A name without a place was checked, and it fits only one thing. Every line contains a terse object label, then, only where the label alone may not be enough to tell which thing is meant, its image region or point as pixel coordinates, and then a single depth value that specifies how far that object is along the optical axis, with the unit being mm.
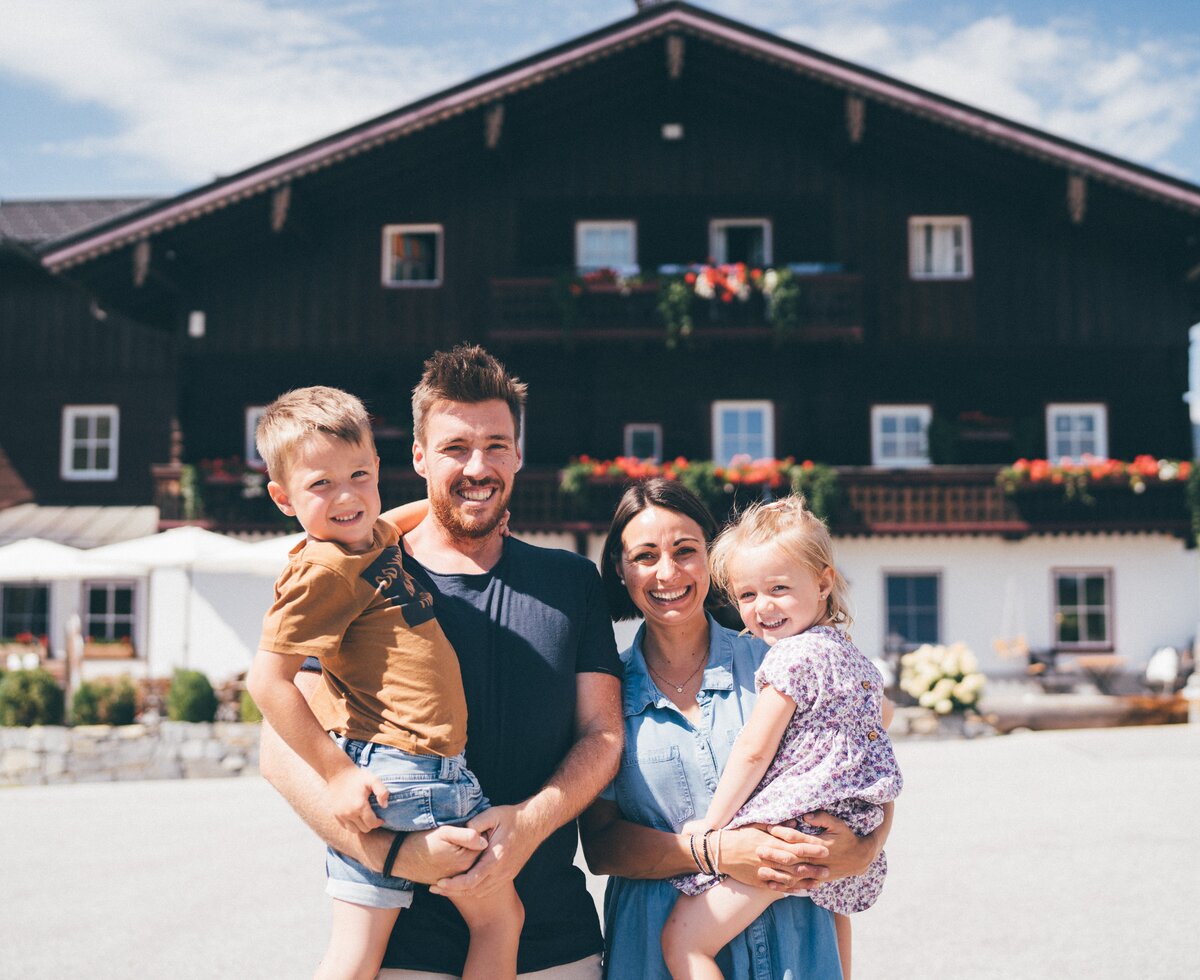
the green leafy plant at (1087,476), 19109
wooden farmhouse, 19875
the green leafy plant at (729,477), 18547
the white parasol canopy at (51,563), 15484
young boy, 2658
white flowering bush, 15008
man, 2807
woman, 2910
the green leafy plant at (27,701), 14812
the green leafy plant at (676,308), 19375
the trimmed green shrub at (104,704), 14711
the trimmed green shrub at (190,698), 14539
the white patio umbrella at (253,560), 14641
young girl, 2914
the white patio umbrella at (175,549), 15094
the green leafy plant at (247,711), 14490
